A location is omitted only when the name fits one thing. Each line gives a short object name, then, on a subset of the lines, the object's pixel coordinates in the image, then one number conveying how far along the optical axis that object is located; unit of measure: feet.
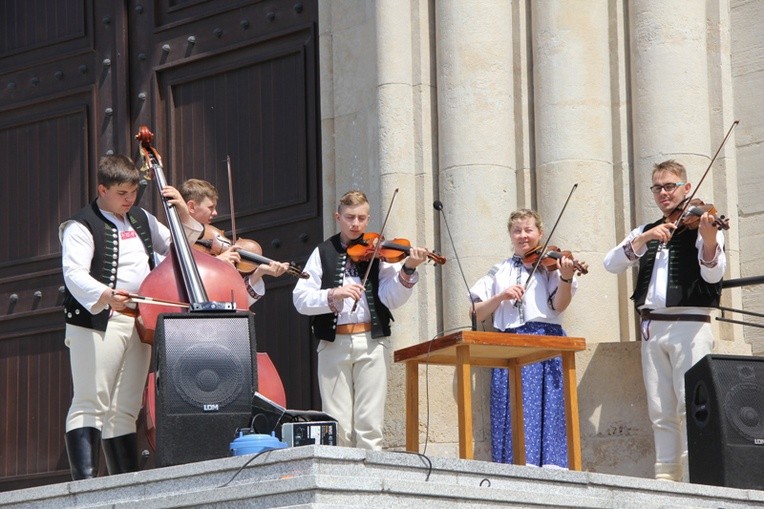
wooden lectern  34.54
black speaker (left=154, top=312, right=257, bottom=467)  31.09
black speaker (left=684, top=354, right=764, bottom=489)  32.59
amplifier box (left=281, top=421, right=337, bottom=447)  29.34
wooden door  46.42
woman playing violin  37.54
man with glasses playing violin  36.48
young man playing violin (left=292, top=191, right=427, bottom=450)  37.64
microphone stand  37.96
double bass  34.23
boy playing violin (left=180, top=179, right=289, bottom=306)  39.97
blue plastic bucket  28.55
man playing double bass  34.29
